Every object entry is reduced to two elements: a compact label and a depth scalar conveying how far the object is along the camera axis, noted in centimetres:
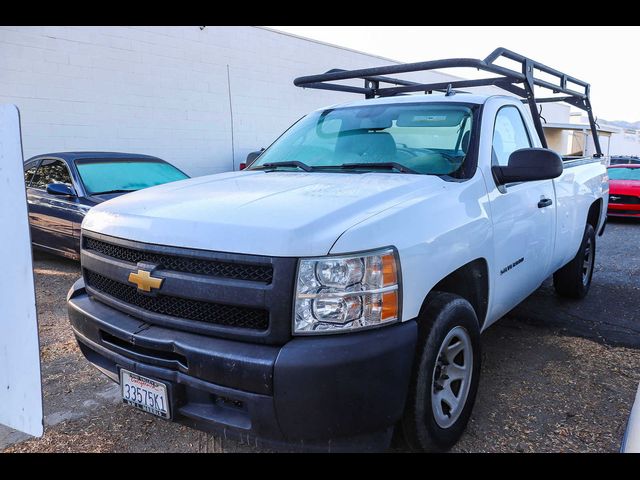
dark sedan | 609
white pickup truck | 194
